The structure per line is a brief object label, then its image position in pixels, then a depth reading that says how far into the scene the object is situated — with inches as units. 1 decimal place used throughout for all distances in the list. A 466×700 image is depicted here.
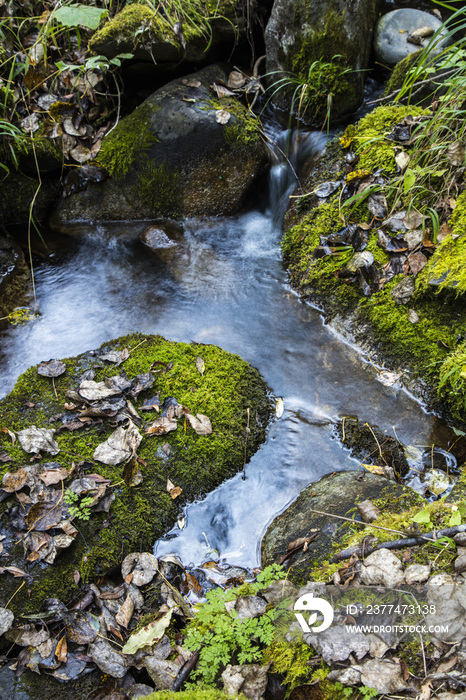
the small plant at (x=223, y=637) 73.8
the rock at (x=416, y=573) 74.6
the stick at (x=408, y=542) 80.4
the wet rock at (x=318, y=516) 93.1
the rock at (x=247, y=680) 70.6
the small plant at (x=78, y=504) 100.2
